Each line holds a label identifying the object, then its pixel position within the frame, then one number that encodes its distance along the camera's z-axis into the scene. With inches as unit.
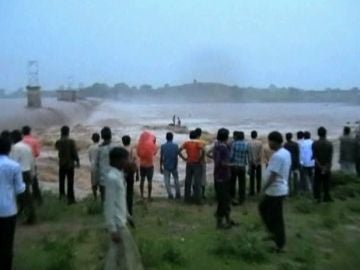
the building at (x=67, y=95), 5288.4
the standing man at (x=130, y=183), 448.5
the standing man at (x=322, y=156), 522.9
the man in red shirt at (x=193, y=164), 528.4
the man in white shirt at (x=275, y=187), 331.9
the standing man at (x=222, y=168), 402.6
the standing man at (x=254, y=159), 561.5
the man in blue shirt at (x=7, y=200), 260.2
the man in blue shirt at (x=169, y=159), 549.6
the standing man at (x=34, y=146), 480.7
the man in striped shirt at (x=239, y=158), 517.7
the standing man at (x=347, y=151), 612.4
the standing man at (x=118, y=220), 243.8
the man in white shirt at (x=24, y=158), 411.2
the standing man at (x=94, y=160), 478.3
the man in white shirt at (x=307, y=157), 570.6
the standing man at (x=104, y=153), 443.8
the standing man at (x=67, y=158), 505.7
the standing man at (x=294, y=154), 553.6
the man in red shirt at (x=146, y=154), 544.7
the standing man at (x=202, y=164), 534.0
